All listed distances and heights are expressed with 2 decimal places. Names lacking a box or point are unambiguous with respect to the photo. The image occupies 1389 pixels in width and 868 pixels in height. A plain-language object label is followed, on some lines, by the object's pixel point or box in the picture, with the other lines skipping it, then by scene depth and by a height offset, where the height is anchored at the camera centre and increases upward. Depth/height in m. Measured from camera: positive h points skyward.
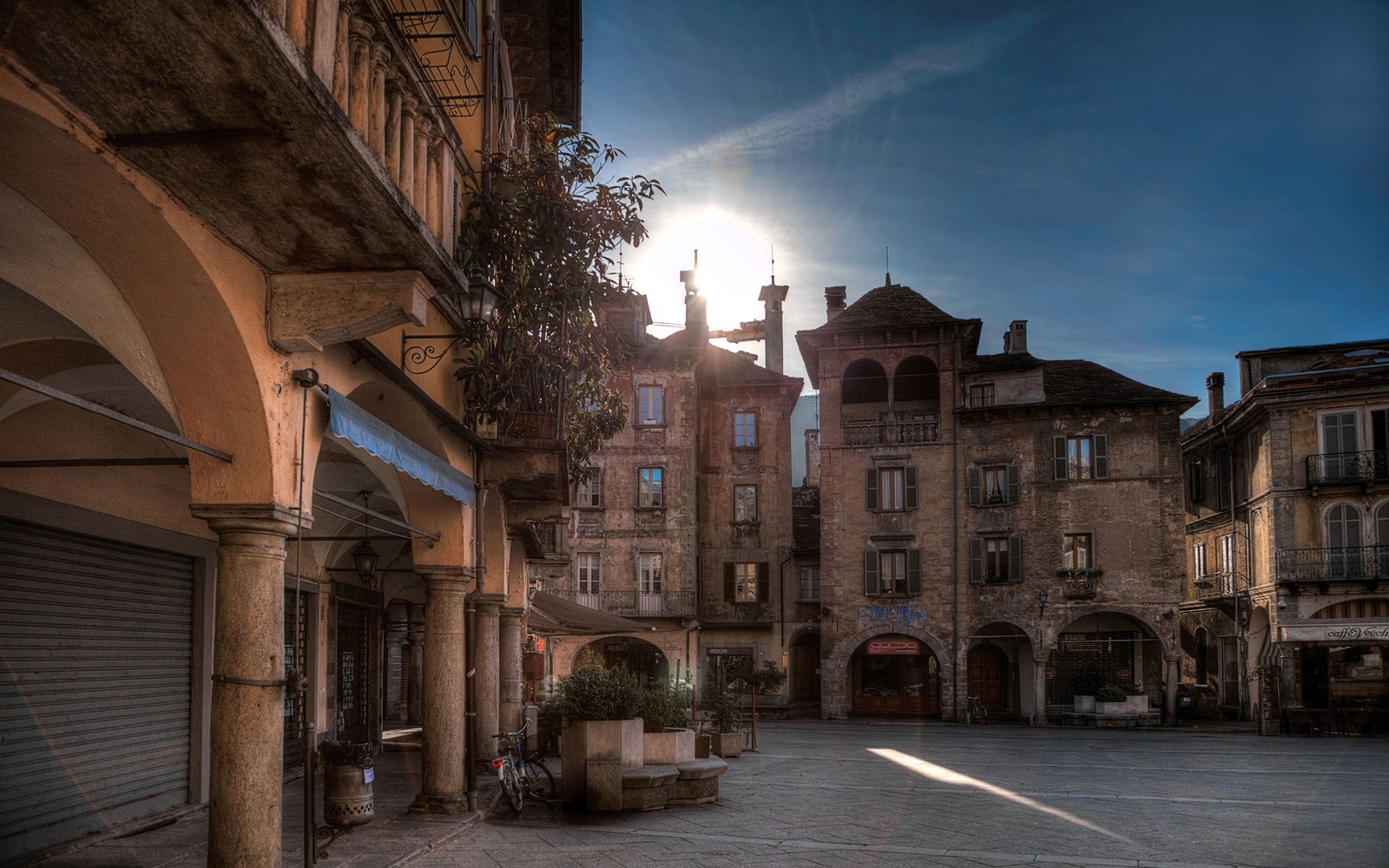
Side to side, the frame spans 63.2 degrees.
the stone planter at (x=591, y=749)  12.14 -2.18
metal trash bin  8.17 -1.70
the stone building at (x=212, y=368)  4.72 +1.22
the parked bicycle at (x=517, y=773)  11.73 -2.42
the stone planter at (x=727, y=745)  19.67 -3.47
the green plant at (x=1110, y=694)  33.44 -4.49
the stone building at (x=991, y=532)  35.72 +0.37
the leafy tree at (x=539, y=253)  10.74 +2.82
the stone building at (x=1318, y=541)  31.70 -0.04
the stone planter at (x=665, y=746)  13.06 -2.32
